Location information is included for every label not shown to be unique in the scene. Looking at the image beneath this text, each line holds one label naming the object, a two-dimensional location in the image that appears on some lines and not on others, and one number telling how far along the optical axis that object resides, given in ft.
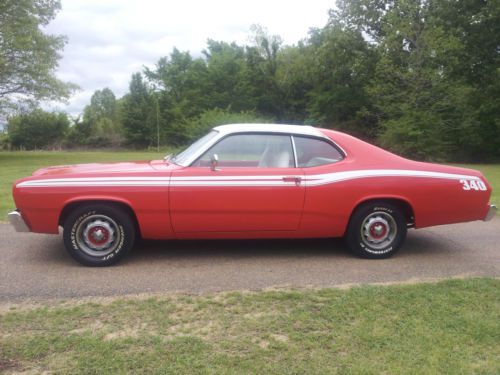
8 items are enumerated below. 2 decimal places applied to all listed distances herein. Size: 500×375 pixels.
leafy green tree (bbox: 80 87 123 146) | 202.67
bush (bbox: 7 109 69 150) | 194.06
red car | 15.85
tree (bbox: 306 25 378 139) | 139.23
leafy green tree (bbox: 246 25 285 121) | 170.60
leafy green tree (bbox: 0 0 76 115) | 93.97
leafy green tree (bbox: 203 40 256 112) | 177.27
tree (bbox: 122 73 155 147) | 196.95
